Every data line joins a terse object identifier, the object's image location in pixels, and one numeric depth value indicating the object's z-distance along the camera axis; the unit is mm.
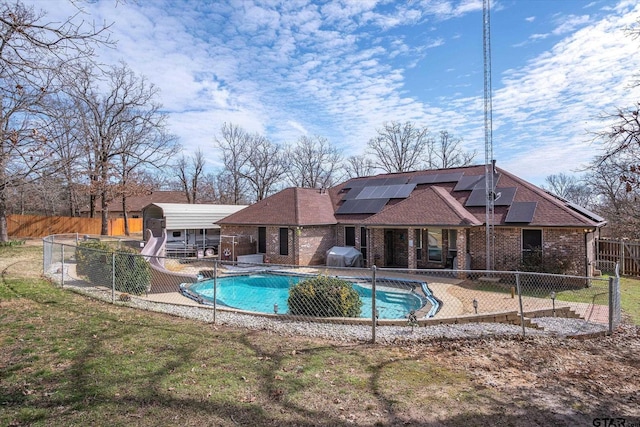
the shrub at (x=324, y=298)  8391
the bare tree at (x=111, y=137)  32125
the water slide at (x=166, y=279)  14027
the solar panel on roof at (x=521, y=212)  15781
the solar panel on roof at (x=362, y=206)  20761
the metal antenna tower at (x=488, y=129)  15930
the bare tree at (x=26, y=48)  4688
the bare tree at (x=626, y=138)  7144
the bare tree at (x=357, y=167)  53131
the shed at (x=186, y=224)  22922
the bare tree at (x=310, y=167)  53188
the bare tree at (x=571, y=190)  53259
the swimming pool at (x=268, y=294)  12109
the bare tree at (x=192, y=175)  52969
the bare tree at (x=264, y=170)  49844
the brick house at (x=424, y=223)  15555
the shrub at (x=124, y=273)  11992
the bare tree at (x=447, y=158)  48031
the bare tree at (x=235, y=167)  49156
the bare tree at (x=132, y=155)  34219
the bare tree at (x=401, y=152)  47250
